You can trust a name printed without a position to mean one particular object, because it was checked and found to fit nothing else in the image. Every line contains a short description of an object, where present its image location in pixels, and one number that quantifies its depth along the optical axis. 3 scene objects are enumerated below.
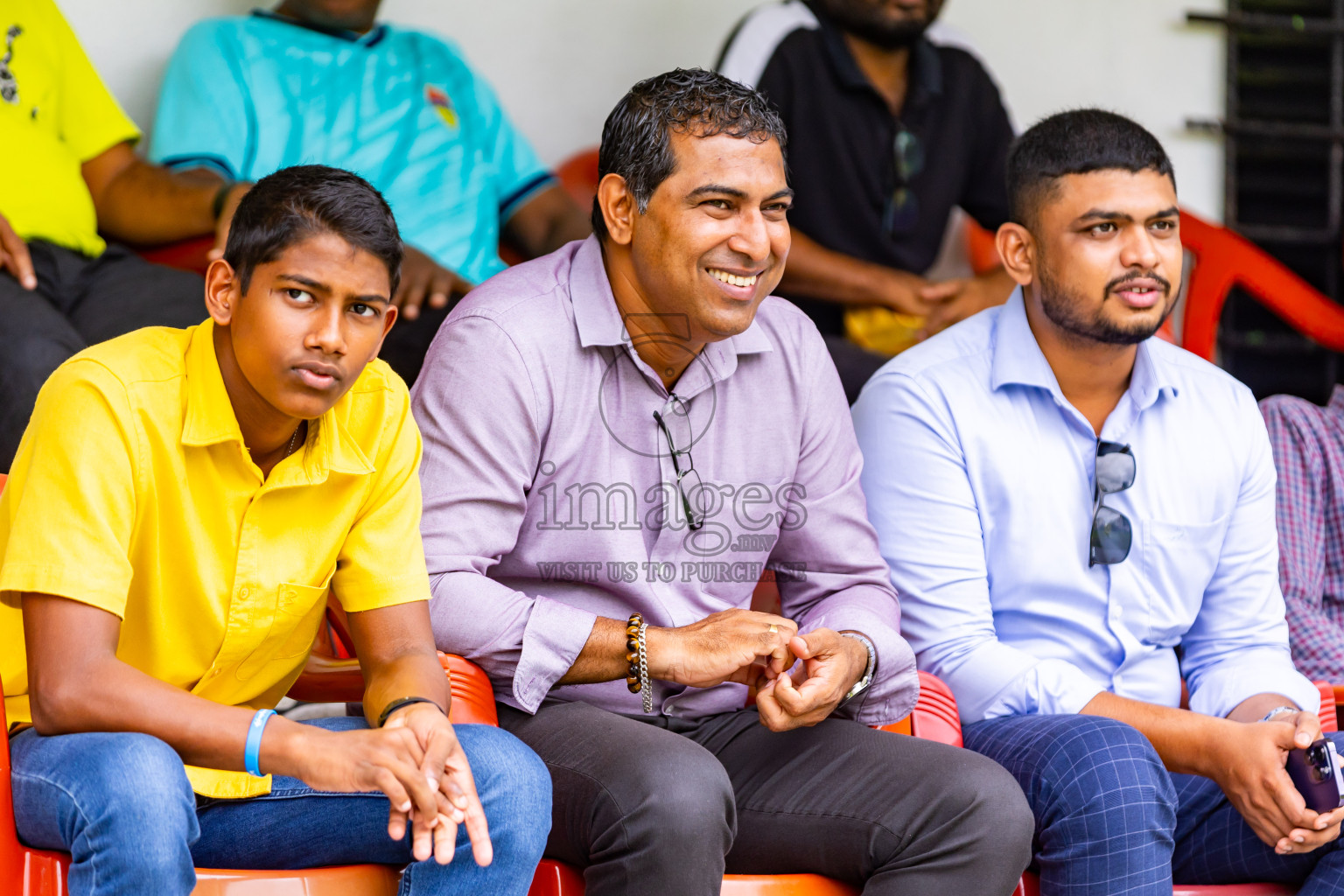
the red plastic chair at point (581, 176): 7.29
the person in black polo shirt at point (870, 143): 6.76
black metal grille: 8.56
